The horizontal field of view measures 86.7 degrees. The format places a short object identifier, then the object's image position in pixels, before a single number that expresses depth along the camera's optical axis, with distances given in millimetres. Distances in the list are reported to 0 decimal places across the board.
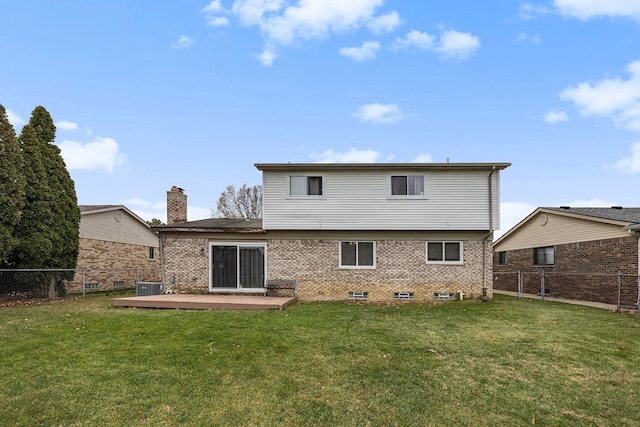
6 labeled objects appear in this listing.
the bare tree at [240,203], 36156
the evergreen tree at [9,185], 12172
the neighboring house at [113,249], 17762
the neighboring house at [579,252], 12586
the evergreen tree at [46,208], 13312
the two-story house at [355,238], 12914
